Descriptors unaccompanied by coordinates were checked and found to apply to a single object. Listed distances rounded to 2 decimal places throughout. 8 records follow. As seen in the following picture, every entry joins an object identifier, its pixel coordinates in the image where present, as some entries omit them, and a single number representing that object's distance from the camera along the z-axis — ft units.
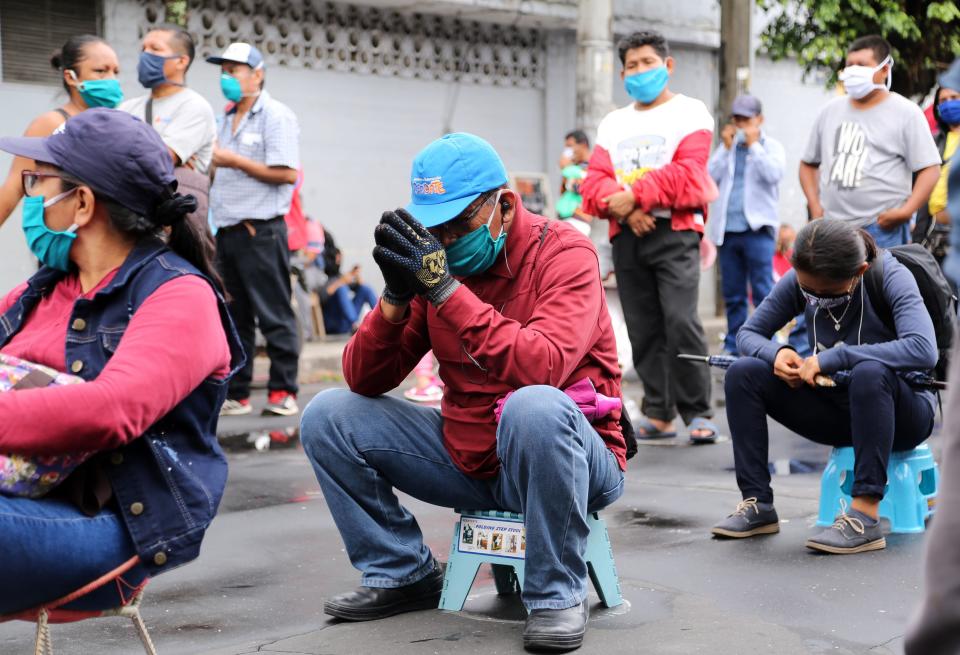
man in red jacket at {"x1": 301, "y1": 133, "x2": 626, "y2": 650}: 12.06
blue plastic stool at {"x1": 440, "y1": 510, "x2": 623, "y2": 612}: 12.97
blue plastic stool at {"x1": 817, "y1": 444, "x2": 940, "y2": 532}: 17.19
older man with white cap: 27.12
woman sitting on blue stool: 16.25
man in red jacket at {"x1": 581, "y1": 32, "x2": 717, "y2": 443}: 23.66
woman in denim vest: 9.62
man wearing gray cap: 35.24
